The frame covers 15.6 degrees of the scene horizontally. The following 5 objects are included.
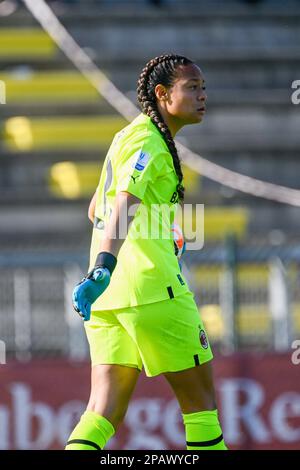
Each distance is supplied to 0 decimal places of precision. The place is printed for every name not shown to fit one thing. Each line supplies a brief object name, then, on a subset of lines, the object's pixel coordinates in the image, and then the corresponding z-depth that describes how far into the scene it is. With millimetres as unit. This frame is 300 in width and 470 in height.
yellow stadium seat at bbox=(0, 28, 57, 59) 14461
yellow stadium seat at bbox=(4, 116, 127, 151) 13531
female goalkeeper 4414
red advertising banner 7805
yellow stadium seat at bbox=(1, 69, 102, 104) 14062
